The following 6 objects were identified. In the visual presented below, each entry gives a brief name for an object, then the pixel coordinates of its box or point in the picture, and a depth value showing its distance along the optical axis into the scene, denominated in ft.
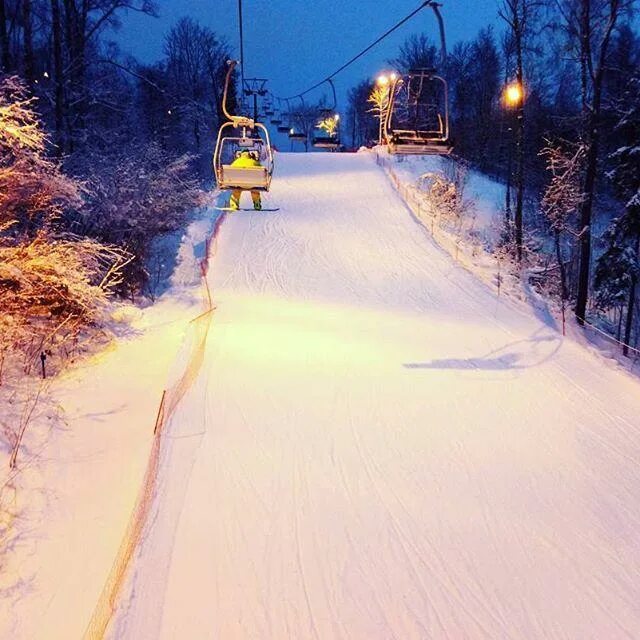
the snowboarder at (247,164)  42.14
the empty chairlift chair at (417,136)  36.37
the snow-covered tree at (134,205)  59.11
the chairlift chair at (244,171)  38.96
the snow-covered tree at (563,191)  56.34
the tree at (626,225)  67.10
